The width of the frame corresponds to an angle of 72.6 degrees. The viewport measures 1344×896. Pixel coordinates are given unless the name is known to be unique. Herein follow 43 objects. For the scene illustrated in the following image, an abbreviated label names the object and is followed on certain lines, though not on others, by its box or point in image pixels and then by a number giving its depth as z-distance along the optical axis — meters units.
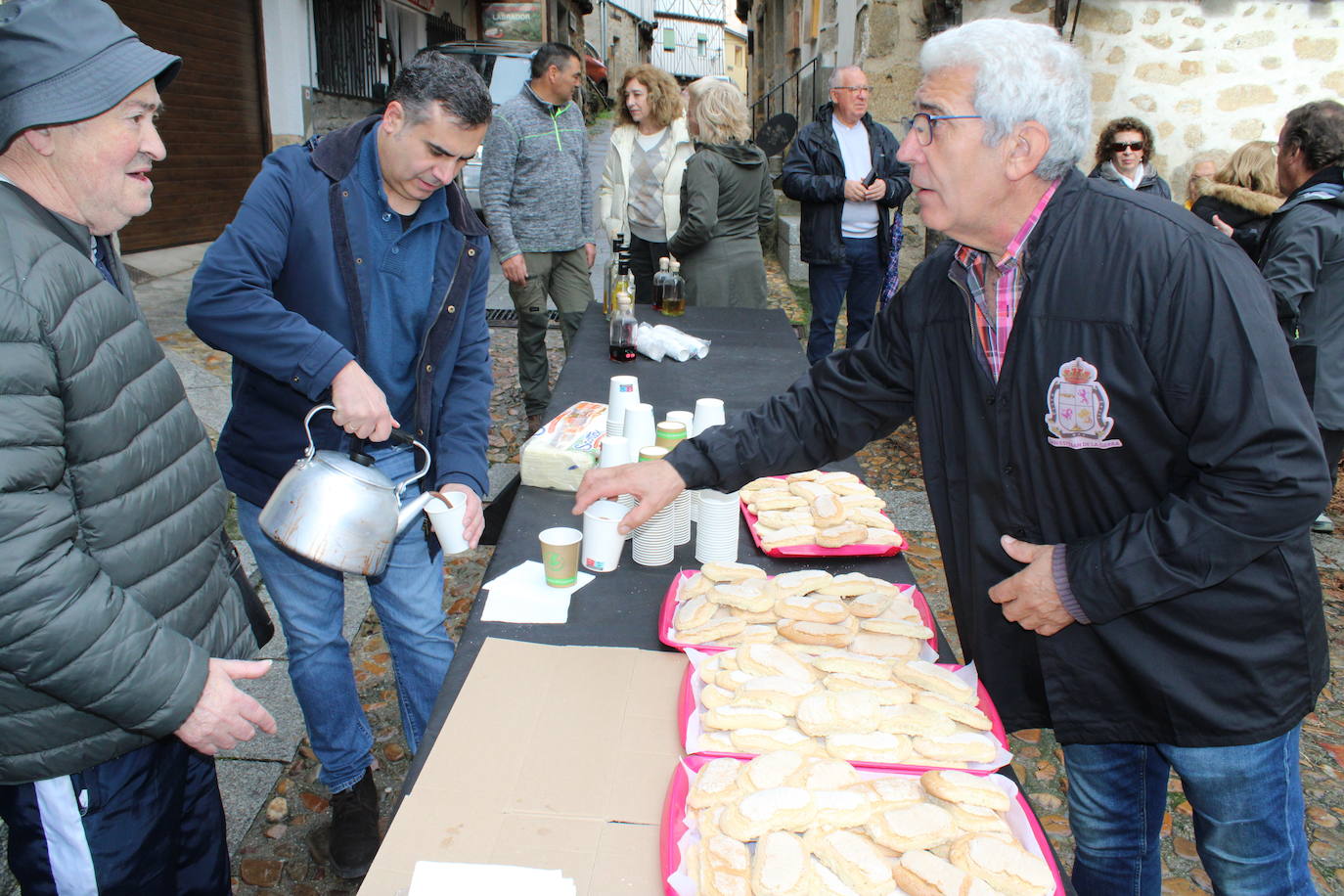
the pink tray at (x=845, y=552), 2.17
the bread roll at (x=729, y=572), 1.93
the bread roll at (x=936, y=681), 1.55
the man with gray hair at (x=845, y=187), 5.78
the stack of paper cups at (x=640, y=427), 2.55
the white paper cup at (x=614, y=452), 2.30
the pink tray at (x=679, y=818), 1.24
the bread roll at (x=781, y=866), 1.17
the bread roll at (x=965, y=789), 1.32
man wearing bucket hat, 1.29
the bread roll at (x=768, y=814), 1.26
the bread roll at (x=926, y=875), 1.17
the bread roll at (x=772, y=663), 1.59
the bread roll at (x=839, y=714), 1.46
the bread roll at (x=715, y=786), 1.31
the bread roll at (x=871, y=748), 1.41
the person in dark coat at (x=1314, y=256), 3.57
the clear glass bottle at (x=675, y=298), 4.71
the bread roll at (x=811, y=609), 1.78
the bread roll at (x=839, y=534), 2.16
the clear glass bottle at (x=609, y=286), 4.52
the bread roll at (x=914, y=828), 1.25
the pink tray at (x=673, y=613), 1.73
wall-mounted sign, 20.41
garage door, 7.96
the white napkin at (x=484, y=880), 1.20
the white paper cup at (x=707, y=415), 2.76
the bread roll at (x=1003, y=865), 1.19
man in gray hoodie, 5.04
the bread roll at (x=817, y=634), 1.72
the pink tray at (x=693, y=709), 1.50
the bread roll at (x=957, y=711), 1.47
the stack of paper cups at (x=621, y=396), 2.82
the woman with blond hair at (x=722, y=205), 5.15
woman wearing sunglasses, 5.46
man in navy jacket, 2.05
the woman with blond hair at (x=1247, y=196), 4.63
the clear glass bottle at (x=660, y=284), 4.70
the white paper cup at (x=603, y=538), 2.07
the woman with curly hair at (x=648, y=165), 5.43
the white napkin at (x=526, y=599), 1.90
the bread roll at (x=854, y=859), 1.19
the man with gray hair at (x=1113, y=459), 1.46
